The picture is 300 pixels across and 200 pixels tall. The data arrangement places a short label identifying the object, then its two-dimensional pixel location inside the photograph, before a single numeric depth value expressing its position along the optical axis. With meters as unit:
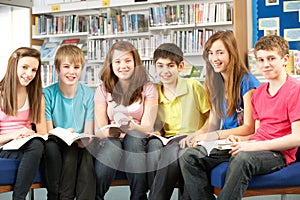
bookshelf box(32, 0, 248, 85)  4.15
